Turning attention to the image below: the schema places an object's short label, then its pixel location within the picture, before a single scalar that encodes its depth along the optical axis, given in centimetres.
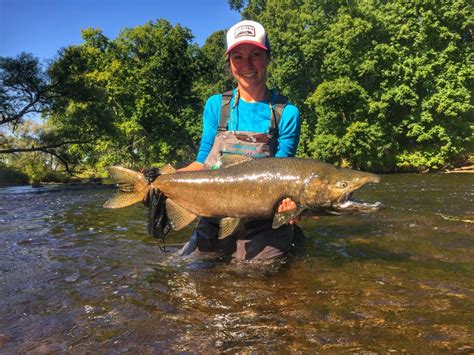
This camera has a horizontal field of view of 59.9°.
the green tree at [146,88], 3825
